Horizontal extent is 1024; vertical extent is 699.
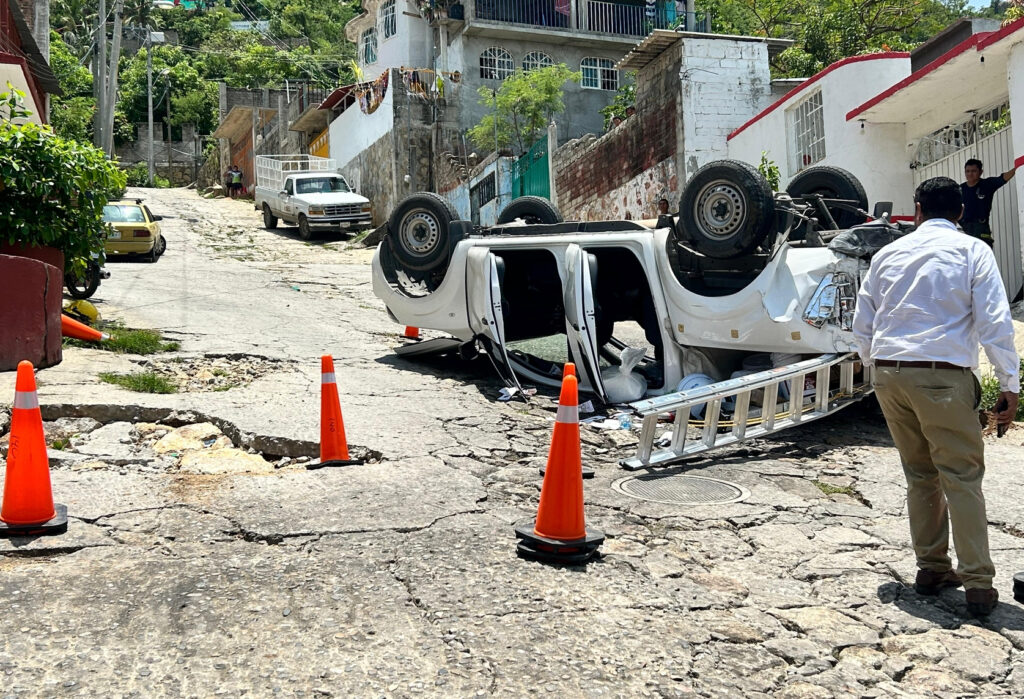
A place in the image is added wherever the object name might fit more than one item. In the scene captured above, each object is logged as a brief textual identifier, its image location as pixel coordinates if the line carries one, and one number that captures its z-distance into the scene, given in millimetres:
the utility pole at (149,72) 51688
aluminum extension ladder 6941
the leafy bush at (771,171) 17688
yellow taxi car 19516
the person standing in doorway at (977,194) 9664
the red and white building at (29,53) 17391
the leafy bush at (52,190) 10398
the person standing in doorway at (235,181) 42531
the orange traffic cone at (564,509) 4806
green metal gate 25828
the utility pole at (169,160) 59625
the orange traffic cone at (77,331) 10664
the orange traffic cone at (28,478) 4949
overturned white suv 8188
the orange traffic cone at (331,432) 6754
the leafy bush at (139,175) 55094
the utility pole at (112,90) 28125
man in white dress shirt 4262
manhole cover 6211
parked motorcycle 13523
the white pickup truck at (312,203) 26312
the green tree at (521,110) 28844
